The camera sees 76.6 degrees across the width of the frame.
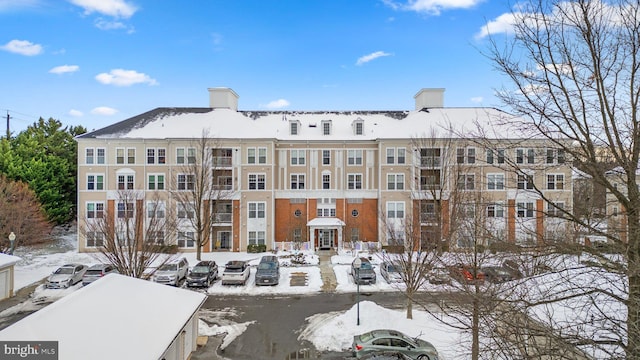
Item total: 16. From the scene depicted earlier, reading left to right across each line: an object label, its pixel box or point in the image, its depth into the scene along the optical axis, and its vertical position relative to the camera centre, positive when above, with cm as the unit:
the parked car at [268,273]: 2742 -573
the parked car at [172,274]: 2630 -556
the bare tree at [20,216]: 3350 -221
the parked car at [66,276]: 2610 -573
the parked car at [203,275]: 2641 -571
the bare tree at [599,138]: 604 +84
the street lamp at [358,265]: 1856 -356
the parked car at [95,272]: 2666 -549
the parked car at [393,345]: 1486 -584
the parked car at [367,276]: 2738 -585
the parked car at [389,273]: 2751 -576
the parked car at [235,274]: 2709 -570
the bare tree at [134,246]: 1972 -291
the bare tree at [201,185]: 3453 +44
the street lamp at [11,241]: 2930 -386
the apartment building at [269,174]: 3862 +149
